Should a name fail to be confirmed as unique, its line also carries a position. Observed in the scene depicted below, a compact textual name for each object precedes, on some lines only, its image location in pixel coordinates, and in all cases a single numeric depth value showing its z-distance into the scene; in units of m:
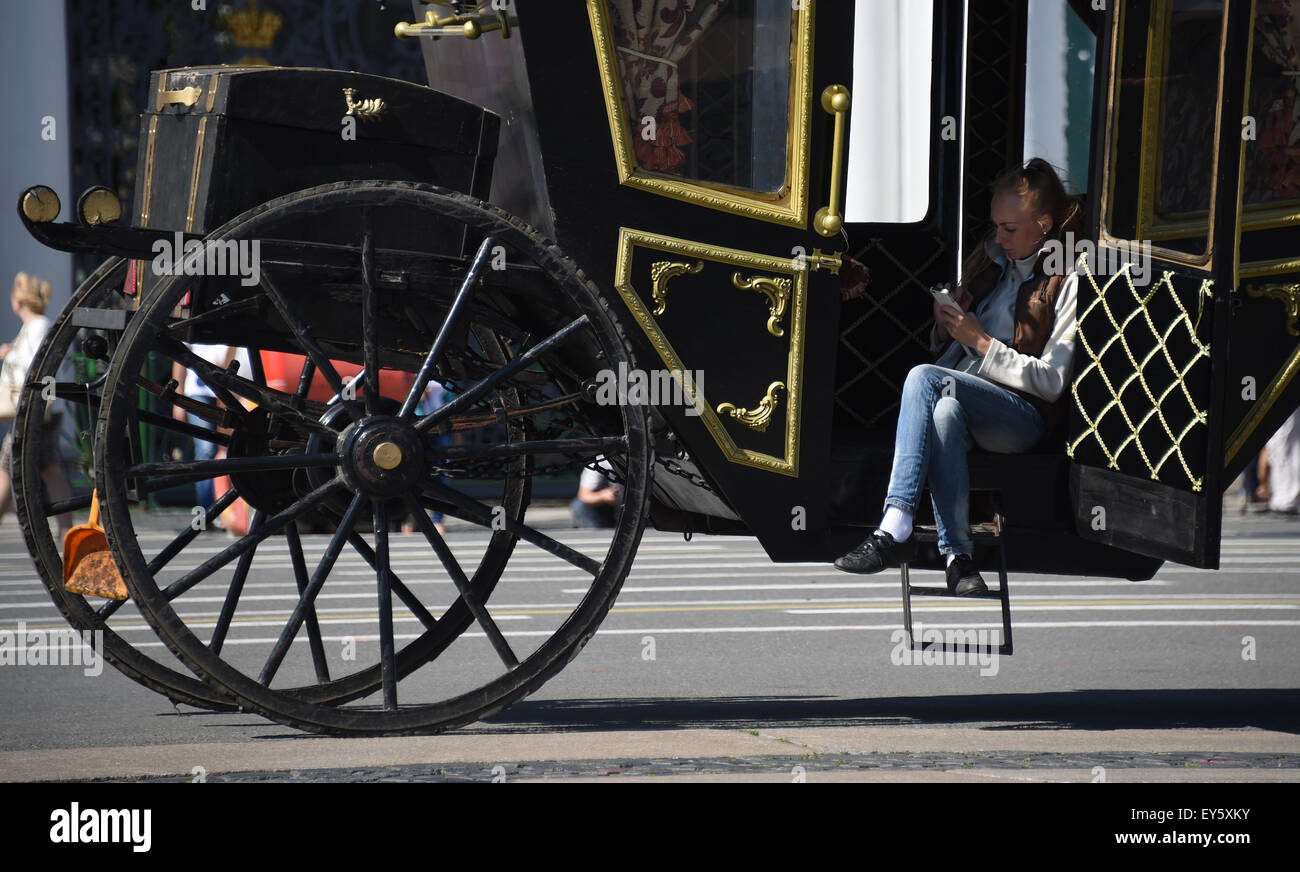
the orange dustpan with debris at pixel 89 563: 10.93
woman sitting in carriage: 11.02
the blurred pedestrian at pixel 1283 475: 27.69
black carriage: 10.02
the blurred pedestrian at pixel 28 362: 19.03
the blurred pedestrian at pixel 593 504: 26.56
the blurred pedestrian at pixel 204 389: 21.87
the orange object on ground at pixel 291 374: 22.64
